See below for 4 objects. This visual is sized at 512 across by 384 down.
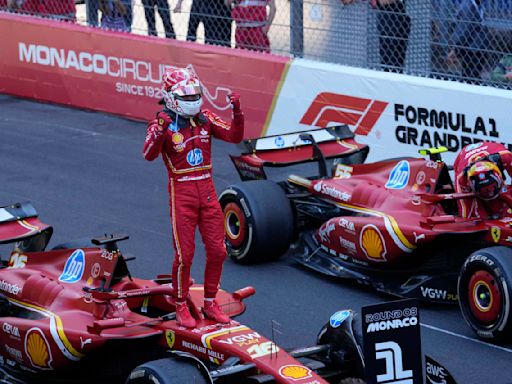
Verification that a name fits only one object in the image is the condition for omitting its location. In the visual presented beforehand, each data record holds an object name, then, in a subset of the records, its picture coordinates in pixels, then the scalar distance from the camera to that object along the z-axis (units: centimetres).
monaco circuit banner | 2709
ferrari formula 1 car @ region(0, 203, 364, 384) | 1256
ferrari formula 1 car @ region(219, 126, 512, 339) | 1622
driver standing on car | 1399
